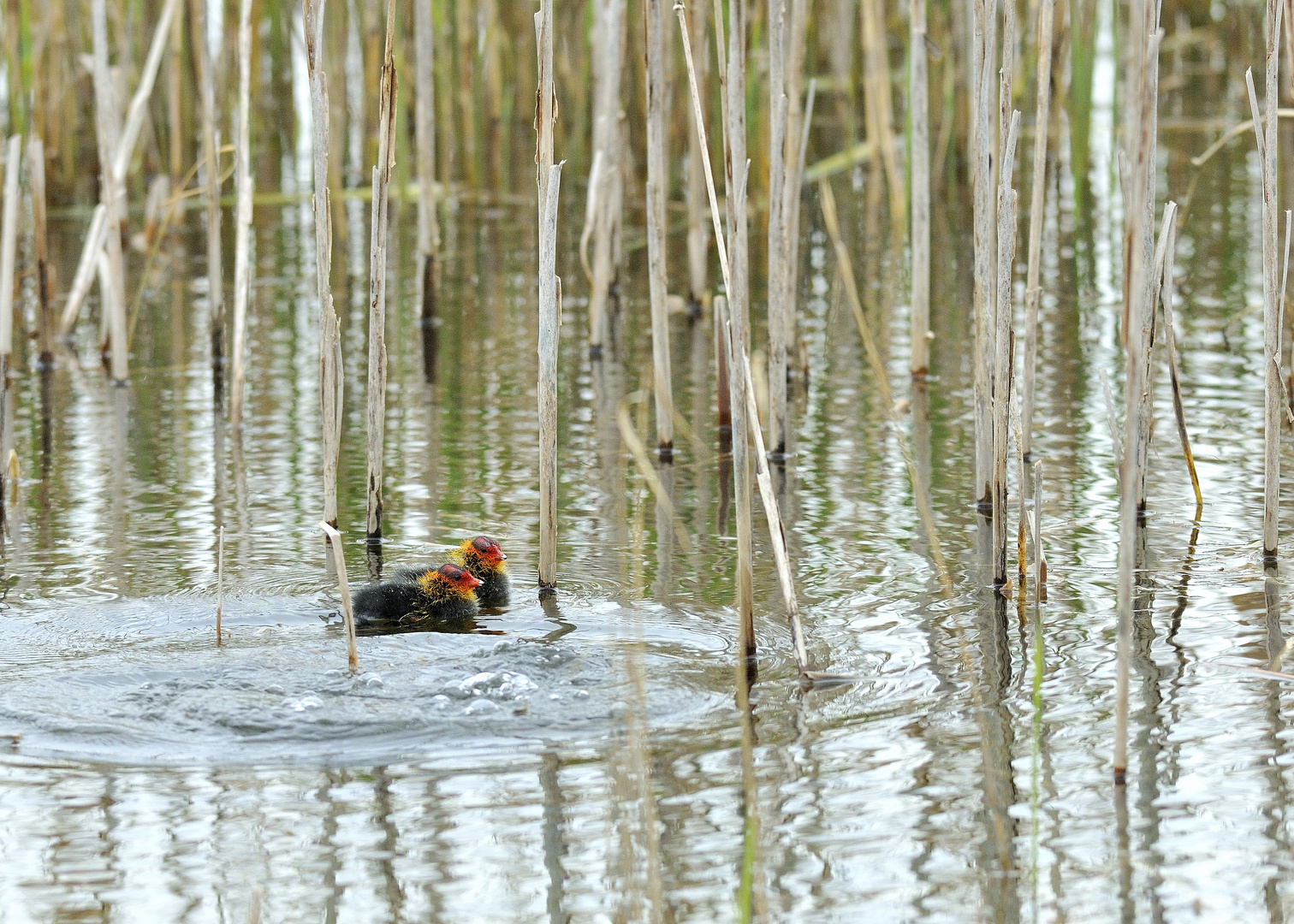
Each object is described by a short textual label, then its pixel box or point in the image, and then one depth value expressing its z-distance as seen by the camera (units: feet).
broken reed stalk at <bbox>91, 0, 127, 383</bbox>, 43.11
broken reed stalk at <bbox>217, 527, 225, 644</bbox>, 25.85
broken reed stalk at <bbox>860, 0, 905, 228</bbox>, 53.72
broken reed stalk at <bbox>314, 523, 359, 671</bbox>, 24.64
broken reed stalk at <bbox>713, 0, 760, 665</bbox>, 24.64
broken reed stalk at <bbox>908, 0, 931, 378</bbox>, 41.96
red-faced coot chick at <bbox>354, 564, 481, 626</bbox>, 29.01
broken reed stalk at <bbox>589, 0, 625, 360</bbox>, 43.11
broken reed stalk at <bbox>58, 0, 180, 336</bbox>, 45.50
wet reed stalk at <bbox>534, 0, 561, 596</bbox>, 27.61
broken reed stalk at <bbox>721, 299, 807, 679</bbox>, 24.44
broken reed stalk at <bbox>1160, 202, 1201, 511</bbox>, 30.25
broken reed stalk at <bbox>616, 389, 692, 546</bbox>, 21.81
